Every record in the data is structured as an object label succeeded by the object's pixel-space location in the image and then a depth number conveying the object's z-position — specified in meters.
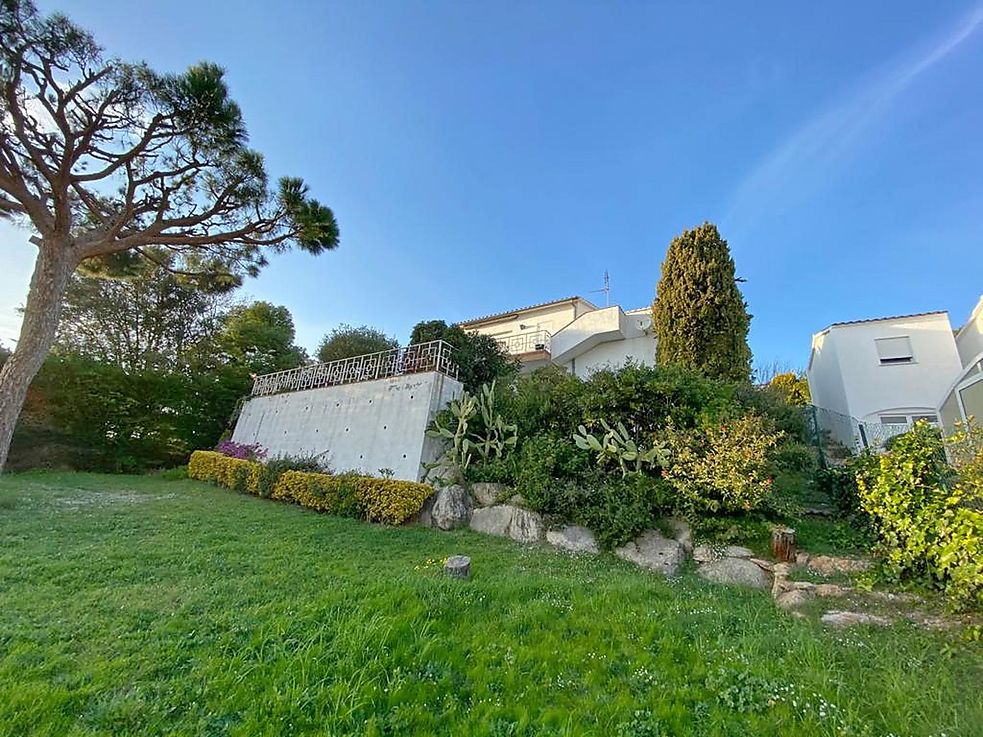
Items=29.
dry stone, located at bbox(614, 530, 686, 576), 6.37
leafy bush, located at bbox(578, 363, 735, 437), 8.19
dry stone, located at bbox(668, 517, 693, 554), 6.78
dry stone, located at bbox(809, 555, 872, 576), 5.49
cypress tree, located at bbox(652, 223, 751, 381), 12.76
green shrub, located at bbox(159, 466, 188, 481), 14.53
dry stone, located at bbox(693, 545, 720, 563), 6.39
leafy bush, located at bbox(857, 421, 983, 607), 4.03
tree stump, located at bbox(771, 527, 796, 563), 6.02
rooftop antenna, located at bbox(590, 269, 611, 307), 22.01
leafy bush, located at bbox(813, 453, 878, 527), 6.55
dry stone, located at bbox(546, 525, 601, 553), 7.13
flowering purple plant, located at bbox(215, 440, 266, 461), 14.63
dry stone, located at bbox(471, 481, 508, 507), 8.66
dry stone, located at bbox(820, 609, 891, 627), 4.07
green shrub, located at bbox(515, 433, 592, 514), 7.77
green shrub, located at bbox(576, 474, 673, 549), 6.92
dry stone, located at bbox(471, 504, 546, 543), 7.67
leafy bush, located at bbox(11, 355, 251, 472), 15.30
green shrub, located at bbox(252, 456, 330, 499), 11.07
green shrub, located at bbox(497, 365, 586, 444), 9.23
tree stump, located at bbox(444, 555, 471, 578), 5.32
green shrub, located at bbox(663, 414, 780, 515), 6.58
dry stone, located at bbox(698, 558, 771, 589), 5.68
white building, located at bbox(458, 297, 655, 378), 18.05
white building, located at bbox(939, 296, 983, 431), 7.62
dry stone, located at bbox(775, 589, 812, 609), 4.71
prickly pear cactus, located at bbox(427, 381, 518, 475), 9.65
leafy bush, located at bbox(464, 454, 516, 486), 8.96
